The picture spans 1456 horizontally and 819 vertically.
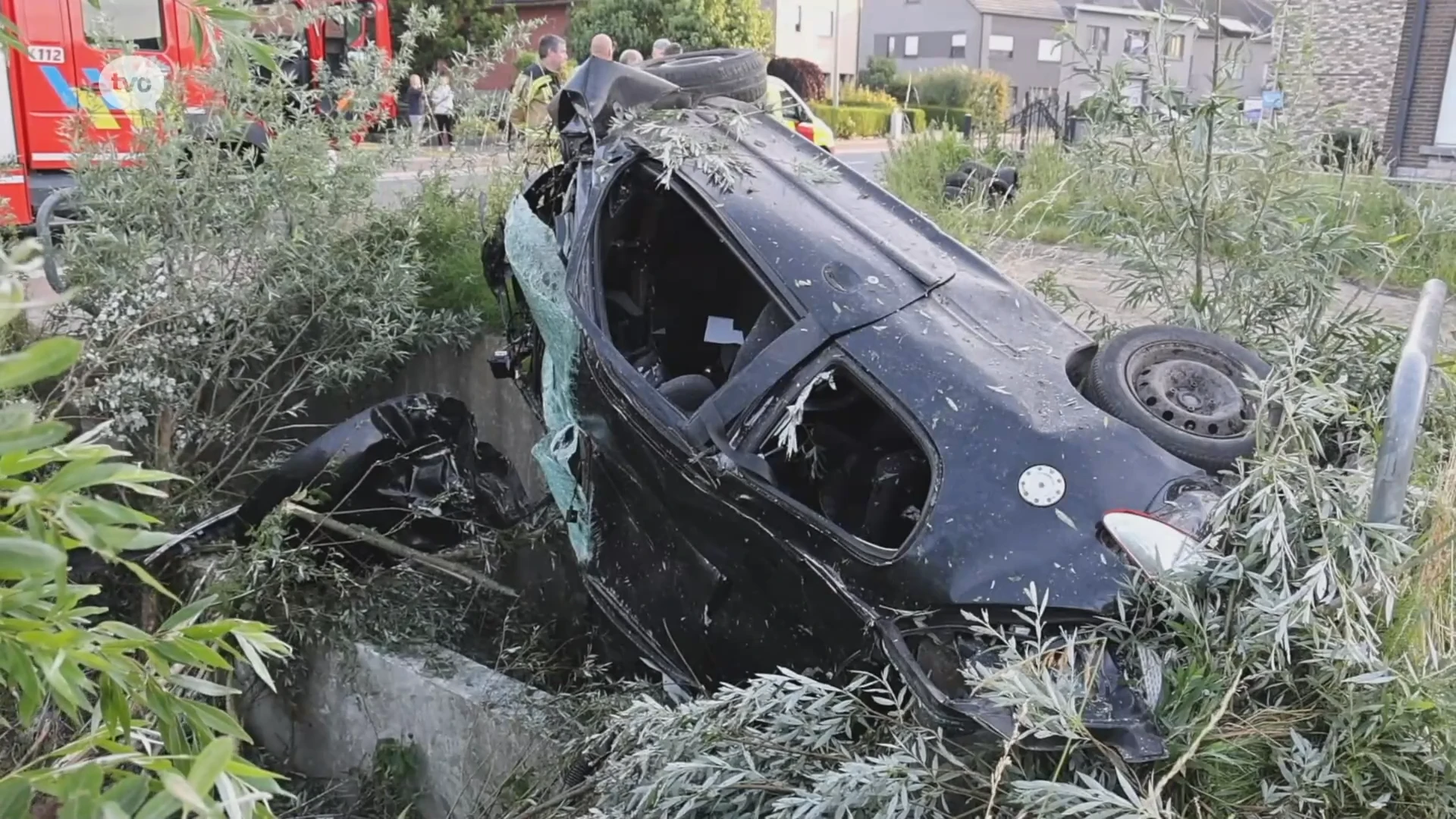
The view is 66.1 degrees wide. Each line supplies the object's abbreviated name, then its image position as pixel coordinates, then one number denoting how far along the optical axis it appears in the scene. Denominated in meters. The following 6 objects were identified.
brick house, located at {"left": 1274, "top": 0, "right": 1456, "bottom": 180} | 16.72
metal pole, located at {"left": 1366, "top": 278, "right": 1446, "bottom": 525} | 2.38
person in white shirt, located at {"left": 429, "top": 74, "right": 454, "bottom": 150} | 6.48
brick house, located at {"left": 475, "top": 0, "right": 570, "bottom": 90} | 32.69
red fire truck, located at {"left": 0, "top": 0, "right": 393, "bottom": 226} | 8.81
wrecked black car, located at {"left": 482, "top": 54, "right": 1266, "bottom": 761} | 2.68
